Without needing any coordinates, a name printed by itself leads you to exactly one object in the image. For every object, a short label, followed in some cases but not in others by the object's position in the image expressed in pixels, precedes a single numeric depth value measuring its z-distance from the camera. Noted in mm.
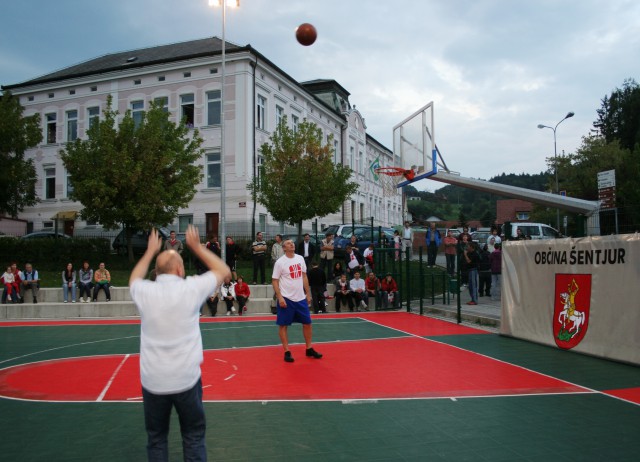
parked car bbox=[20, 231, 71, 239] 26130
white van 23111
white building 33562
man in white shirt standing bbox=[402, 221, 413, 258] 24016
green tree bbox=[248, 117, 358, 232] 27250
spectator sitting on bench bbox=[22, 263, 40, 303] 18719
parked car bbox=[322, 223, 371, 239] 25484
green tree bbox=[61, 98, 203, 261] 23969
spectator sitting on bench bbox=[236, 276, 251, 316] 17406
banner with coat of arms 8953
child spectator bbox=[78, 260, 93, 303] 18500
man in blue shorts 9258
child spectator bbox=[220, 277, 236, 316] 17359
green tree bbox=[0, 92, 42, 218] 26875
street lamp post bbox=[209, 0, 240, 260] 21359
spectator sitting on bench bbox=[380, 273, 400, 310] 18272
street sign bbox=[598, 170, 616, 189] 20497
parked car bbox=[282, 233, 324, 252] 22688
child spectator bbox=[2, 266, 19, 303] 18266
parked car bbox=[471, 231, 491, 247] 25095
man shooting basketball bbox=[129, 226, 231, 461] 3766
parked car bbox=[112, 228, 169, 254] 27328
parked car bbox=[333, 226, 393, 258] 24078
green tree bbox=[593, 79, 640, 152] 53625
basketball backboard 16250
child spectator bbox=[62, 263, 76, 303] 18547
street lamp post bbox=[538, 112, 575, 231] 38894
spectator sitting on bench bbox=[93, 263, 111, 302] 18562
